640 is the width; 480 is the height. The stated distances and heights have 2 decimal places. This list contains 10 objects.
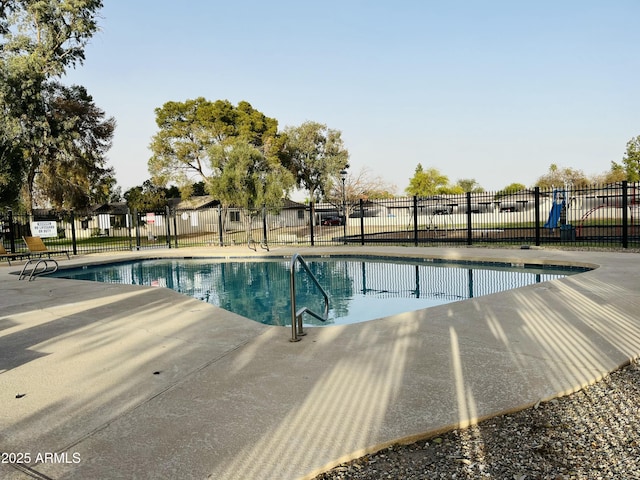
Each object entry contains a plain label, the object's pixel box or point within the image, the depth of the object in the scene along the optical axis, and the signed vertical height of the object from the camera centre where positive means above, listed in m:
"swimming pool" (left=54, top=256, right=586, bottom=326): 7.84 -1.63
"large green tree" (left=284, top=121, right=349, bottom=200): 45.00 +6.44
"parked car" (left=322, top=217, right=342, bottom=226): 40.64 -0.62
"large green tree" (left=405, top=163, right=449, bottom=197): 77.94 +5.32
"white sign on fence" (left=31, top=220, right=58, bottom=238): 15.69 -0.13
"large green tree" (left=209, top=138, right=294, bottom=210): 23.41 +2.01
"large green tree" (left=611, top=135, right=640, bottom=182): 36.85 +3.90
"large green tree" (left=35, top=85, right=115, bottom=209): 26.59 +4.50
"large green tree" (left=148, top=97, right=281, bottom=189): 34.62 +6.93
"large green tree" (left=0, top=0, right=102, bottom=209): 21.75 +8.62
